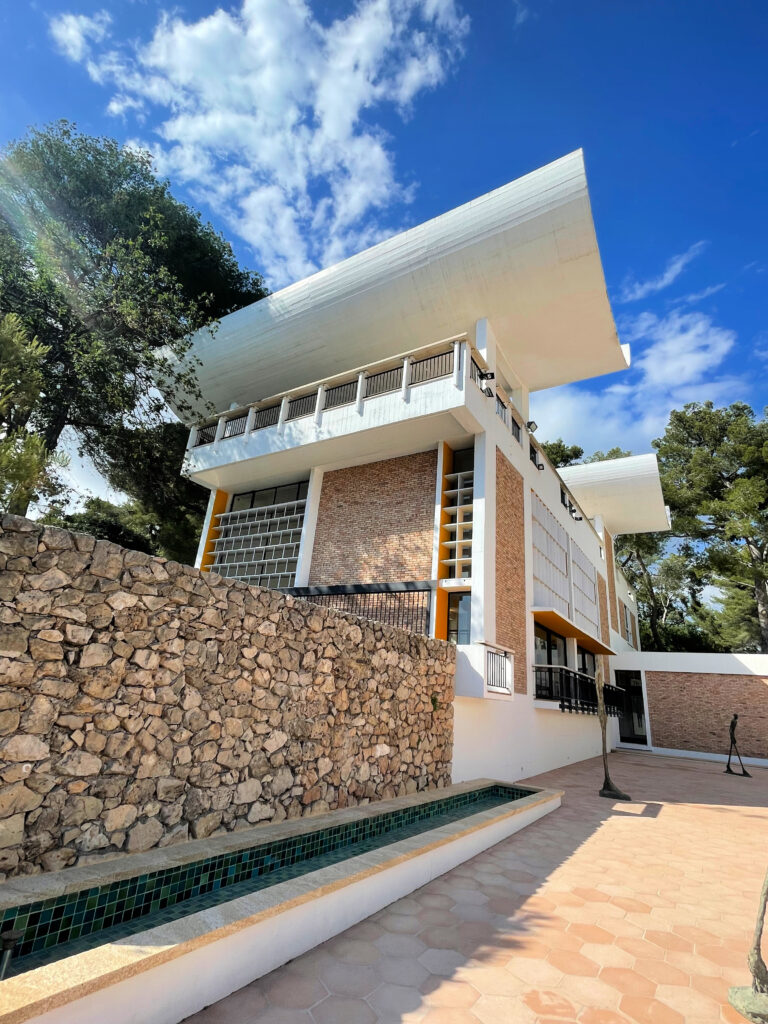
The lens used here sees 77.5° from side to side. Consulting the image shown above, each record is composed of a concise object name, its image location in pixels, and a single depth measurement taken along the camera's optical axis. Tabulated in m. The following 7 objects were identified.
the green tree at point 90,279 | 10.71
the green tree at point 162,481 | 13.09
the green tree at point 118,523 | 17.58
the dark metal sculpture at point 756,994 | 2.29
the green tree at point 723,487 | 20.28
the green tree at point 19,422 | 5.57
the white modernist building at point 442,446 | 9.01
